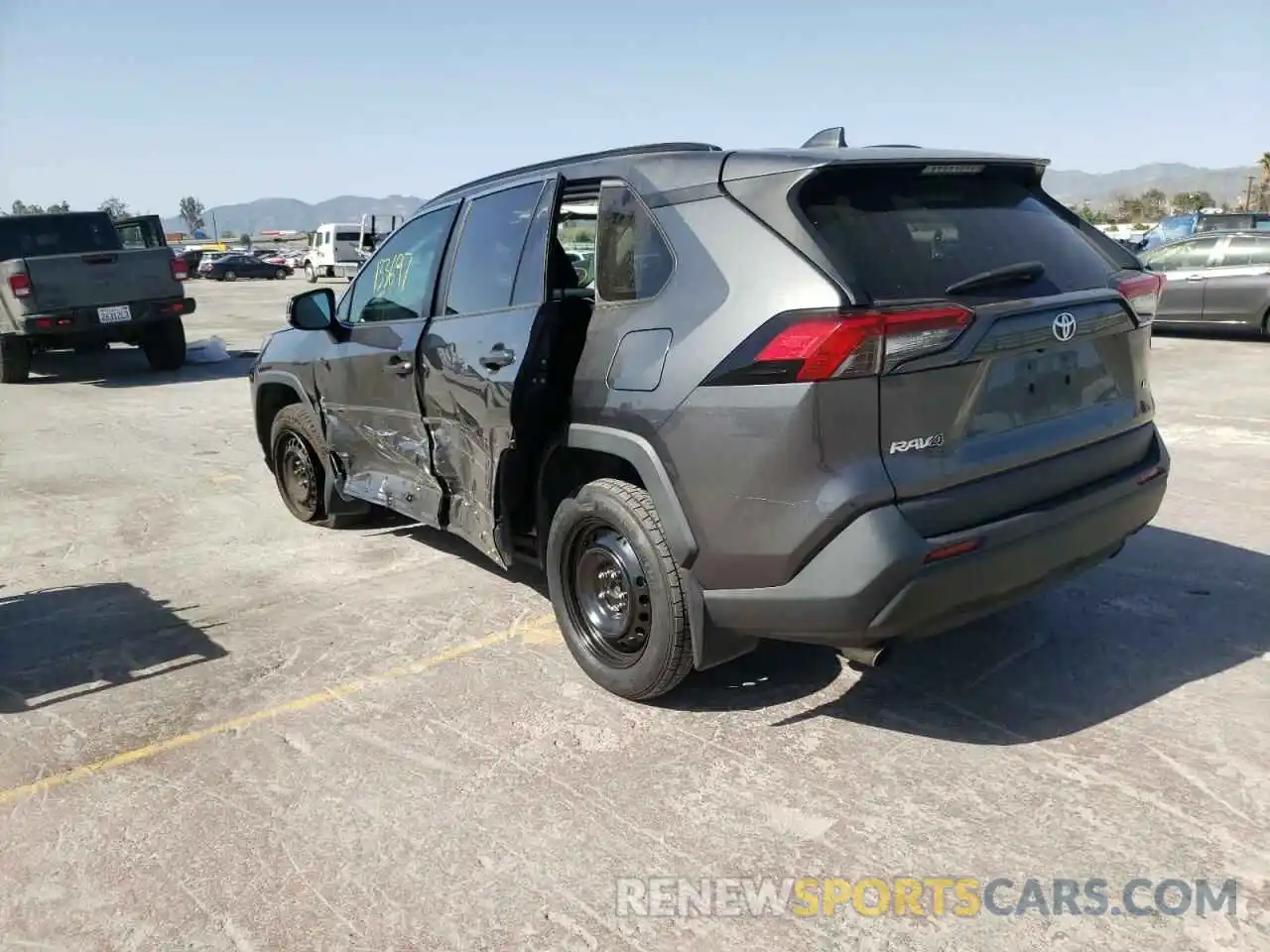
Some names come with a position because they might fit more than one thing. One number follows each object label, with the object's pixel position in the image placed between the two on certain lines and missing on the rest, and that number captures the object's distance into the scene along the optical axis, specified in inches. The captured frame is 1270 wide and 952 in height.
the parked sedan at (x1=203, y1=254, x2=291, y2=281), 1664.6
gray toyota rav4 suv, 109.7
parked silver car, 507.2
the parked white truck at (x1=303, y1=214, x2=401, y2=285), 1334.9
